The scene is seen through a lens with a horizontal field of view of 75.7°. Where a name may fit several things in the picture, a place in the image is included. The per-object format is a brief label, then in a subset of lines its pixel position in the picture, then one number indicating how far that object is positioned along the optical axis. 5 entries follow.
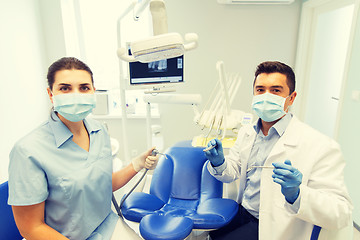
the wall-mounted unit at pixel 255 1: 2.39
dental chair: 1.12
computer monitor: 1.74
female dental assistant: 0.86
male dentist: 0.87
